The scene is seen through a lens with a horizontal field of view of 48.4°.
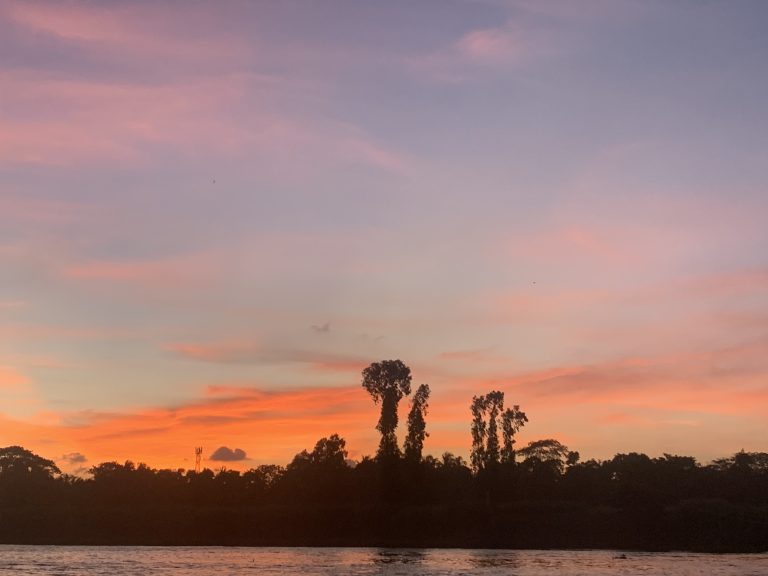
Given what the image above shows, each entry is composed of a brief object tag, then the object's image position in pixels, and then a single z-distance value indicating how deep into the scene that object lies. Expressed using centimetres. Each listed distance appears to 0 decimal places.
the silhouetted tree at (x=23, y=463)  18525
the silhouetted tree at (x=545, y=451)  17062
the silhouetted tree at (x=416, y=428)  12925
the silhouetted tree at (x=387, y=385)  12988
